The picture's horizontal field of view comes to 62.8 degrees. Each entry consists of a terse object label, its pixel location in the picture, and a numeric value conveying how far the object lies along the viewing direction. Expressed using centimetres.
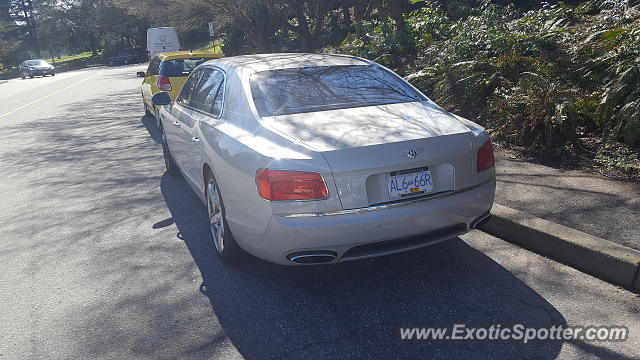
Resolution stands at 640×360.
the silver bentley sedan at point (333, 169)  319
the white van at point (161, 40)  2764
